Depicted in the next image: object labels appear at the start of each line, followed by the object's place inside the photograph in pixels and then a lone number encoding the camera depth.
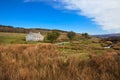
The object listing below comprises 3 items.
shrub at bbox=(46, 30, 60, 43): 37.88
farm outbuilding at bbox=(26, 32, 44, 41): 44.74
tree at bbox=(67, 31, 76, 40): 51.61
